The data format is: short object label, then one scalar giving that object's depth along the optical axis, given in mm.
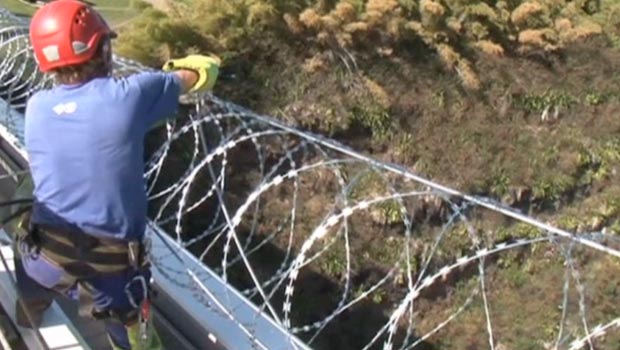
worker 2207
